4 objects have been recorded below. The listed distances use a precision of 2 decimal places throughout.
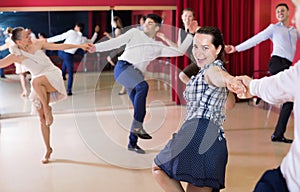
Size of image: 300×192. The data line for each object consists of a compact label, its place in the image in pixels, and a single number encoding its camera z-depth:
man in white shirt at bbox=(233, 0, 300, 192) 1.55
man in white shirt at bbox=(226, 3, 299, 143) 5.34
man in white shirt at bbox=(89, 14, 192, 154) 4.62
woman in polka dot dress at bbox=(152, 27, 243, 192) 2.59
